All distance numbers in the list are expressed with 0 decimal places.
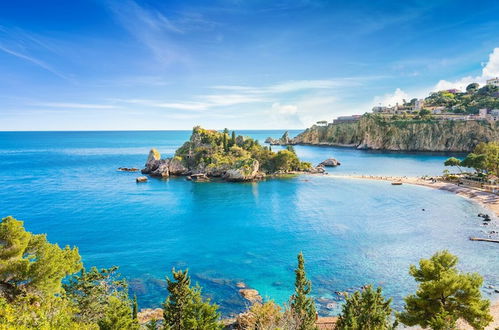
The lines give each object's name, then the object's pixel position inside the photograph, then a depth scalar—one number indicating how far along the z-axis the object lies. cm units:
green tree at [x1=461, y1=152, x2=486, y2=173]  7950
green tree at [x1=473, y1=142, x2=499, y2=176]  7894
